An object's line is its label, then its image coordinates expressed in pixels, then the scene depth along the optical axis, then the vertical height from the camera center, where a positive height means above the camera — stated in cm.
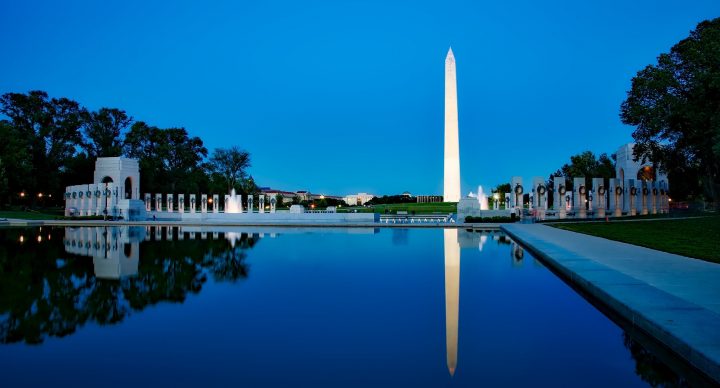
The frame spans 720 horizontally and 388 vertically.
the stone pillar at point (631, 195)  3809 +76
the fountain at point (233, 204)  4688 +37
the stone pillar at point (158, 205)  4732 +33
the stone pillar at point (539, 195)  3547 +75
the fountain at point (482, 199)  4531 +64
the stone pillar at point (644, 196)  3919 +65
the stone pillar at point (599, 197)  3738 +61
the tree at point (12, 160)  4679 +463
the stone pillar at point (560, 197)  3625 +61
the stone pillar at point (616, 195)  3753 +75
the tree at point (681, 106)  2102 +483
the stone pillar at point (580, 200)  3691 +40
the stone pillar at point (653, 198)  3969 +54
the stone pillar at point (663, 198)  4075 +55
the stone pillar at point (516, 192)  3588 +98
